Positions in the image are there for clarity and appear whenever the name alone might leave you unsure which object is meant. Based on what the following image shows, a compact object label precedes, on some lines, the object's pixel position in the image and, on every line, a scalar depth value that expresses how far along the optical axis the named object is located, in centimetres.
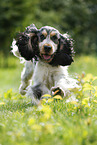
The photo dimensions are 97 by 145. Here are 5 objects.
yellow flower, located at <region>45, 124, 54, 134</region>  316
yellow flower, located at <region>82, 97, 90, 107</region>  444
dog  662
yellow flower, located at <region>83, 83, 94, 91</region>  455
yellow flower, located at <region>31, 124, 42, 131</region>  323
